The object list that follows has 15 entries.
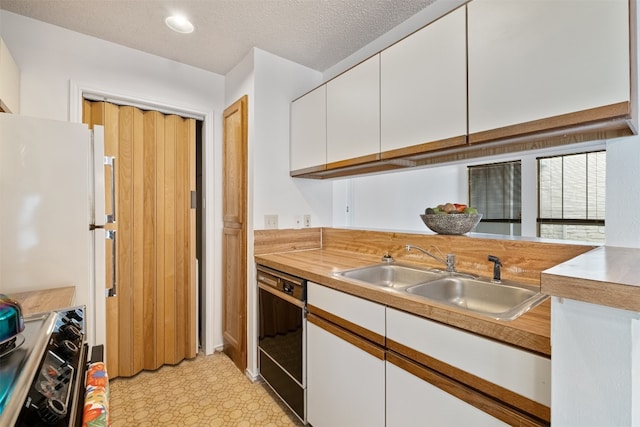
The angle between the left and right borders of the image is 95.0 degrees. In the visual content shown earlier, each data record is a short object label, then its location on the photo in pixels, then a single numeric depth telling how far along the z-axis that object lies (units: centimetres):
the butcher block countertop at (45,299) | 116
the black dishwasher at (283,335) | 167
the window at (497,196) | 279
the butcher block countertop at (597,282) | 52
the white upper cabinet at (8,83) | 147
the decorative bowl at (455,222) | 159
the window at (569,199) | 226
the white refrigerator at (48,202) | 134
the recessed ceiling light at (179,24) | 182
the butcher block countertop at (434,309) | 81
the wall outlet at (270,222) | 221
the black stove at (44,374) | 56
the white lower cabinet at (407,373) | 83
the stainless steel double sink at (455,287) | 124
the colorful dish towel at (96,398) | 76
